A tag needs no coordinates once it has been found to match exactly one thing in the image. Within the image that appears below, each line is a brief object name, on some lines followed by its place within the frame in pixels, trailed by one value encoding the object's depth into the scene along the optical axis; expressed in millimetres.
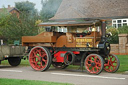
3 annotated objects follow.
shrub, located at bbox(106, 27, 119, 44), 26406
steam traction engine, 11797
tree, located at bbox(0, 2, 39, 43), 27625
